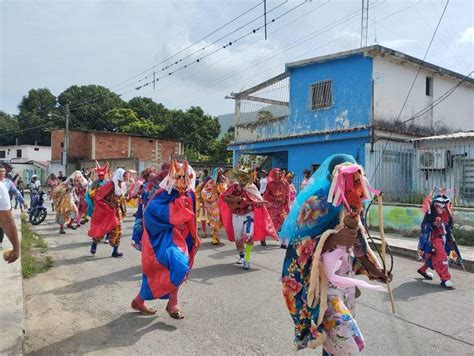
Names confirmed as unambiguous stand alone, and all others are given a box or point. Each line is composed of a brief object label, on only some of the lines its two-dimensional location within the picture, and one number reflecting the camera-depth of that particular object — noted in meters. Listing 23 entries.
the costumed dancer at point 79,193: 14.09
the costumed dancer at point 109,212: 9.09
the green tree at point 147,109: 56.34
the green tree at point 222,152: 36.30
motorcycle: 15.01
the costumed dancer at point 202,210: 12.41
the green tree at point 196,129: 46.41
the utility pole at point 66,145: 34.53
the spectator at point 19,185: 20.36
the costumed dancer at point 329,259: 3.11
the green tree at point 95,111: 59.16
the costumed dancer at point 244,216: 8.09
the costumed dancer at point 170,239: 5.11
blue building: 16.36
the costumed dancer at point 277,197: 11.32
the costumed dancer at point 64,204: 13.06
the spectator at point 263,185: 11.81
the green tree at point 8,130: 65.75
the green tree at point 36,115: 63.50
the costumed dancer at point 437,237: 7.27
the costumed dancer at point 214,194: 11.49
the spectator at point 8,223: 4.14
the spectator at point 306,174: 13.73
